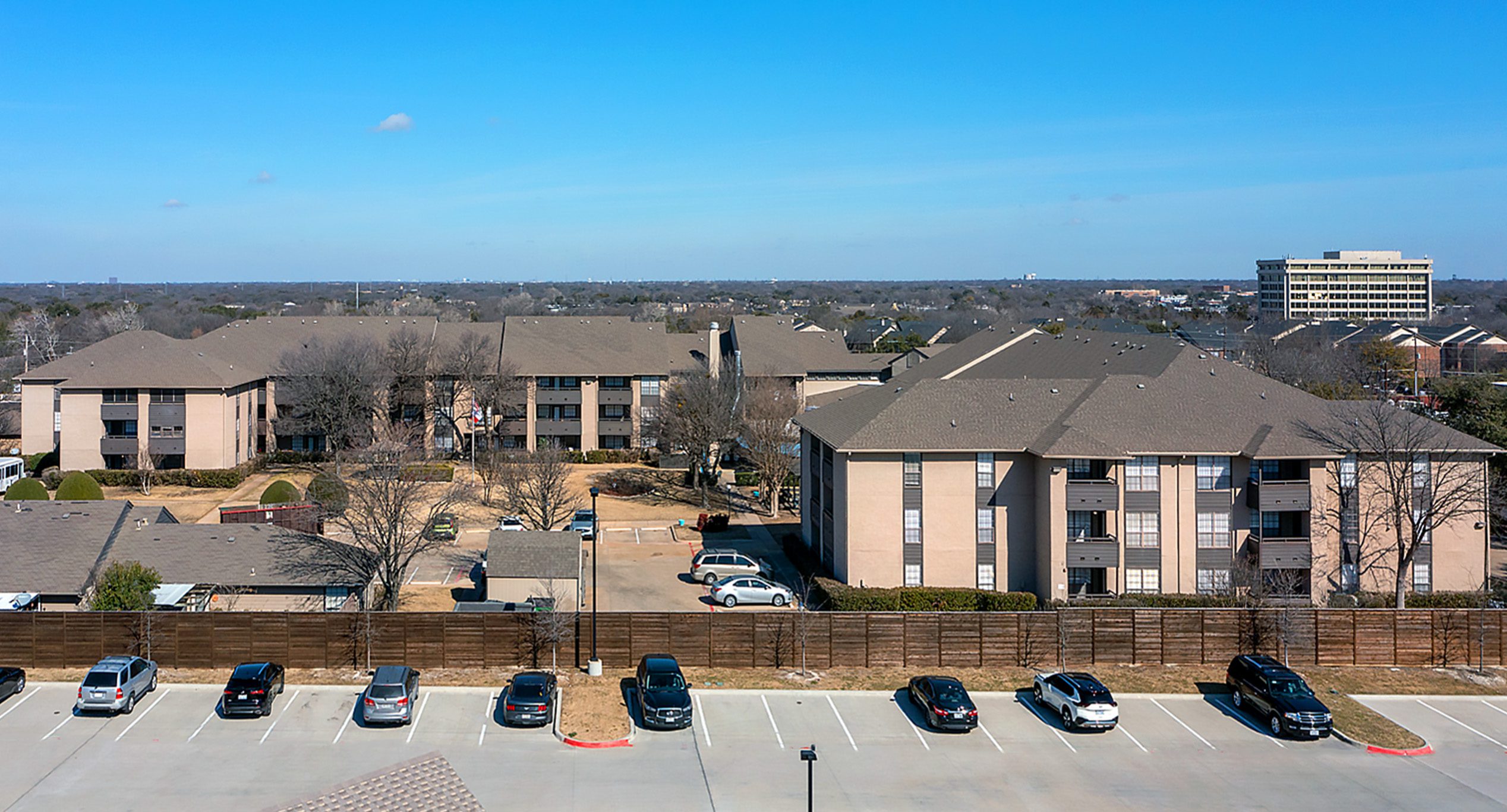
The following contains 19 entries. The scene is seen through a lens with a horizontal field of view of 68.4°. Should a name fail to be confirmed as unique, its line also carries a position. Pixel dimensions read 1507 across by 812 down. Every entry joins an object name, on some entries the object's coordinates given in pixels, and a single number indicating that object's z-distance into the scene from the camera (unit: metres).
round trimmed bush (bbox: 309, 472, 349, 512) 51.62
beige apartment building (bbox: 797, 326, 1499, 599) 41.91
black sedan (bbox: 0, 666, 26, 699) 31.30
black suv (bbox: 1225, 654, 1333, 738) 30.39
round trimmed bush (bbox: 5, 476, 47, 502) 55.34
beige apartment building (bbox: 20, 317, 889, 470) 68.00
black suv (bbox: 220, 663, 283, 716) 30.19
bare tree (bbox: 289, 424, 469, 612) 40.25
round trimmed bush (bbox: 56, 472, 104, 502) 56.31
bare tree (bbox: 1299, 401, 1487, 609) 42.16
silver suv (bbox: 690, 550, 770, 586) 46.19
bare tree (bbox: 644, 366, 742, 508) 66.38
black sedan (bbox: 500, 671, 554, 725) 30.14
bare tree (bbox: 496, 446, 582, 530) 53.12
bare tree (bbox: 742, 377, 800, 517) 61.72
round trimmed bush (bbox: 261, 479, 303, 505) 55.22
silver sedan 43.25
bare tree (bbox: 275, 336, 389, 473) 69.38
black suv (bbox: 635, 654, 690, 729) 30.23
